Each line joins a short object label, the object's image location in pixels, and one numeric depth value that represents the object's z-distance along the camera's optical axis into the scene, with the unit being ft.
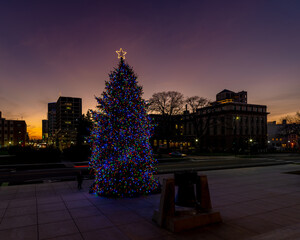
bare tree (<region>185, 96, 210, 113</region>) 191.72
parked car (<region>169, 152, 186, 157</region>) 152.55
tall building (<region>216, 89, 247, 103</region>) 353.59
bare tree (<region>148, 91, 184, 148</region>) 182.70
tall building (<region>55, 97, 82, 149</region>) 611.06
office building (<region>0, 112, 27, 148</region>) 426.92
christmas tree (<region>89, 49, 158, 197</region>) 38.68
